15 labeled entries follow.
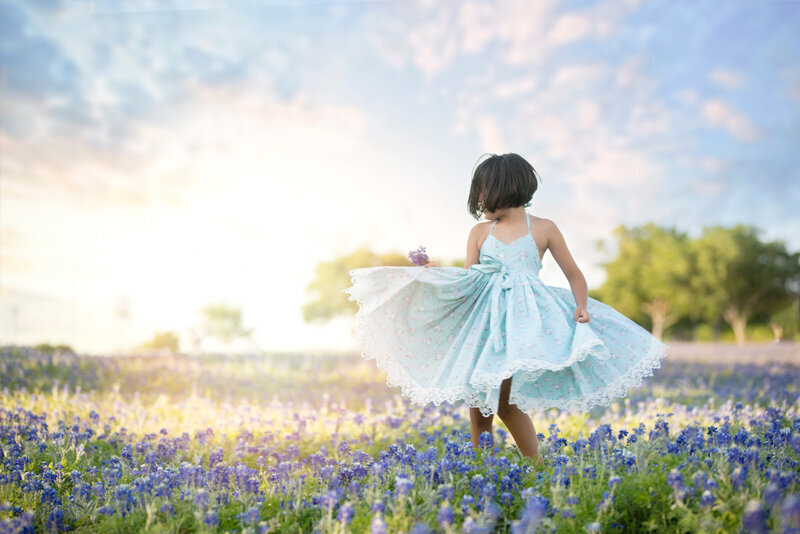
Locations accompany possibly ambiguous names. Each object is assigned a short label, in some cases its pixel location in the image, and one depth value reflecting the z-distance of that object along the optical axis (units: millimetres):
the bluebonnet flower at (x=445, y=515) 2311
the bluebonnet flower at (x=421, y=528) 2125
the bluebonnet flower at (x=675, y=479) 2666
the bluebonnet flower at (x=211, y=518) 2719
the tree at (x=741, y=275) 37875
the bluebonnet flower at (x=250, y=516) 2771
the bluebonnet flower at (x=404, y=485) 2629
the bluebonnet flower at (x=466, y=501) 2712
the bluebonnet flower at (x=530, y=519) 2158
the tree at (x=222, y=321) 37344
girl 3723
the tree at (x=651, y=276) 38719
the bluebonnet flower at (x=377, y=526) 2338
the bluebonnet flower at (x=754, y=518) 2150
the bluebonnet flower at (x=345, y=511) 2559
